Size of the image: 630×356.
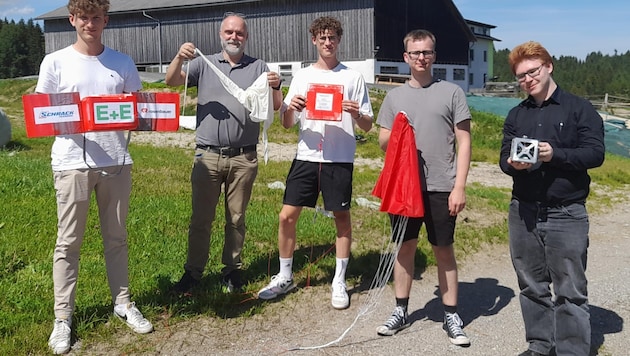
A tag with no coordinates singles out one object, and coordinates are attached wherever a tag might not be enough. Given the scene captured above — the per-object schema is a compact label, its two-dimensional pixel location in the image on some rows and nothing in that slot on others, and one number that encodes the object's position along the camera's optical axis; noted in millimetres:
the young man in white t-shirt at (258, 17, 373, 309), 4645
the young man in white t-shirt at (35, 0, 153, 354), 3822
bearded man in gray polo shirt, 4641
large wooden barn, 33344
